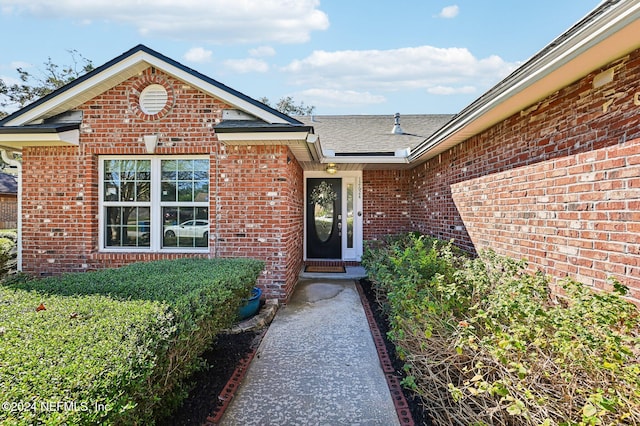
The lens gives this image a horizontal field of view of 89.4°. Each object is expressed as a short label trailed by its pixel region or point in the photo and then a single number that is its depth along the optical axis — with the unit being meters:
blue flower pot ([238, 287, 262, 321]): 4.57
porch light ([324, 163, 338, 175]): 7.84
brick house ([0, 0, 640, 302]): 3.19
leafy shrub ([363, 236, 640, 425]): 1.63
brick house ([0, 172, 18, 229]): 18.11
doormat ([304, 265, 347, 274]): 7.96
